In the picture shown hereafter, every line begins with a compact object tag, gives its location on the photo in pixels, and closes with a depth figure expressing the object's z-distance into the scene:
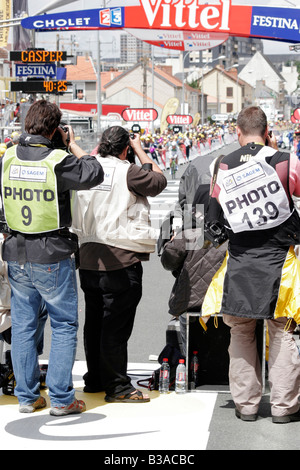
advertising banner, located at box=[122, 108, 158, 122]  44.53
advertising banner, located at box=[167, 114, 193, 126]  57.25
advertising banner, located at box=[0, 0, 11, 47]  31.08
